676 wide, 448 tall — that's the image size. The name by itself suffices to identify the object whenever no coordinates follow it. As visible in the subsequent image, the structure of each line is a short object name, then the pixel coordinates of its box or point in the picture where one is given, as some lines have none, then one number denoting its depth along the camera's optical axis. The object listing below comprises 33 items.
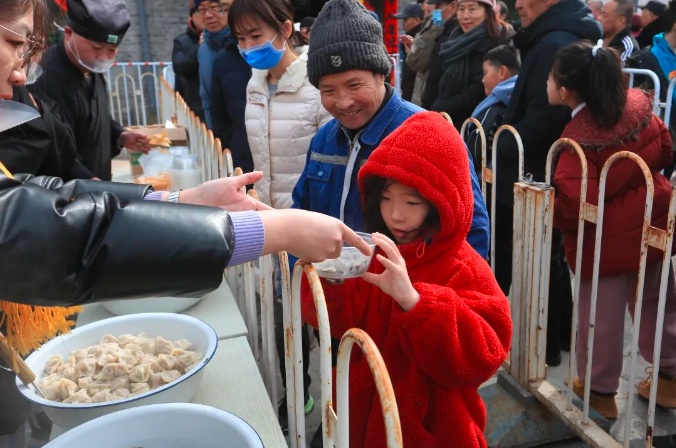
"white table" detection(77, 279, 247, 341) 1.89
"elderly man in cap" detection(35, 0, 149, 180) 3.08
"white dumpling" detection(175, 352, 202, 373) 1.50
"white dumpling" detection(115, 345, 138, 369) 1.48
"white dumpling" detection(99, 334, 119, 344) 1.67
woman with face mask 2.83
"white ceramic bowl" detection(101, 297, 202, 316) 1.88
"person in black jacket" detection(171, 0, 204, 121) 6.02
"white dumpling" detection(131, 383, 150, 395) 1.41
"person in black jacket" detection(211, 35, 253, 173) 3.77
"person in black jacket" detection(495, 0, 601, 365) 3.09
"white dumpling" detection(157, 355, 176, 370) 1.49
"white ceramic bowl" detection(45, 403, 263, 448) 1.18
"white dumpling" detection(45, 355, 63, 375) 1.49
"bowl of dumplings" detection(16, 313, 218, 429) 1.33
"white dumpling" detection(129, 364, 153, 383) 1.44
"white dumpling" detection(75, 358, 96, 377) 1.47
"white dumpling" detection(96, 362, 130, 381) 1.46
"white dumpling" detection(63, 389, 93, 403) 1.35
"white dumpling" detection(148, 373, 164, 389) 1.44
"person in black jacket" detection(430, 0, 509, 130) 4.16
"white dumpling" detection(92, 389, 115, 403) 1.37
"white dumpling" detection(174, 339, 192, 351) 1.61
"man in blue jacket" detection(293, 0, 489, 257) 1.93
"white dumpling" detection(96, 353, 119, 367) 1.50
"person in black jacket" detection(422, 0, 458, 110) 4.92
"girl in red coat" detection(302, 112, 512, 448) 1.36
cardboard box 4.77
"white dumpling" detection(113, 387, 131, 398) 1.40
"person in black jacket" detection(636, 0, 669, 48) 7.29
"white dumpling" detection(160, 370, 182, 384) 1.44
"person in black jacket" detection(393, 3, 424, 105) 7.06
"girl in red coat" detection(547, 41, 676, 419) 2.59
